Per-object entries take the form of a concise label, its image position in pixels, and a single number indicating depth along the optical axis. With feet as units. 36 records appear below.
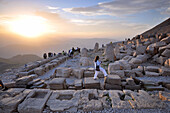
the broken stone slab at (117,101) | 13.00
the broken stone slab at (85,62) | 38.89
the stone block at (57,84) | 18.94
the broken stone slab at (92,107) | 12.78
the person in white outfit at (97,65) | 20.56
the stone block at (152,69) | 26.86
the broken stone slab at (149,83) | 19.62
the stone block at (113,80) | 18.86
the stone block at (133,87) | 19.38
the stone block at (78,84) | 19.26
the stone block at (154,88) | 18.40
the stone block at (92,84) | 18.59
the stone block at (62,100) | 13.09
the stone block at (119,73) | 25.84
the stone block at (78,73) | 26.13
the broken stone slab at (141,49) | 39.40
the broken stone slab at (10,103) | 13.03
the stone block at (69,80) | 25.27
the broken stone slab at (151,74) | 24.79
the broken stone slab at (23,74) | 29.67
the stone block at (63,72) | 27.19
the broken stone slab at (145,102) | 12.82
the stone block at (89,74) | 26.78
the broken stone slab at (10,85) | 19.35
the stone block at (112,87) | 18.94
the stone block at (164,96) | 14.39
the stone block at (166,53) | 30.67
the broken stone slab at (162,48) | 32.93
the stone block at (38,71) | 31.12
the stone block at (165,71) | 24.36
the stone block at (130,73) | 26.28
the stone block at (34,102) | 12.70
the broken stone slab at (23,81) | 20.13
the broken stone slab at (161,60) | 30.35
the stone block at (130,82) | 19.69
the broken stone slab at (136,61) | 32.80
